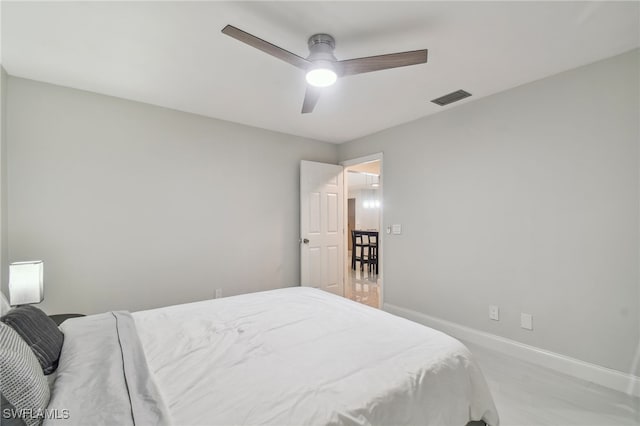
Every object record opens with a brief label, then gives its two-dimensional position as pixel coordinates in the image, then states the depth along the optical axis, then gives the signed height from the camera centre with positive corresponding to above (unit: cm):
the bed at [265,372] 97 -64
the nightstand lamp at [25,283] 209 -46
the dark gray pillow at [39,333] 122 -51
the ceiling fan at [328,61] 173 +96
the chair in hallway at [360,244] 723 -68
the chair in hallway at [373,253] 707 -87
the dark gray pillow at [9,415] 84 -57
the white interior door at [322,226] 411 -13
